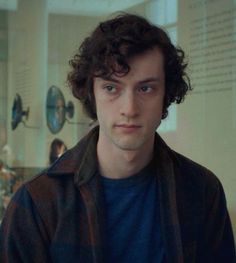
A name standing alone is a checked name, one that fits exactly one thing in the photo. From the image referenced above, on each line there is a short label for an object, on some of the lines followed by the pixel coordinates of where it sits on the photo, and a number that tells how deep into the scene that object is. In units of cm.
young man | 145
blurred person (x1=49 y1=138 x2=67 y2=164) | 290
